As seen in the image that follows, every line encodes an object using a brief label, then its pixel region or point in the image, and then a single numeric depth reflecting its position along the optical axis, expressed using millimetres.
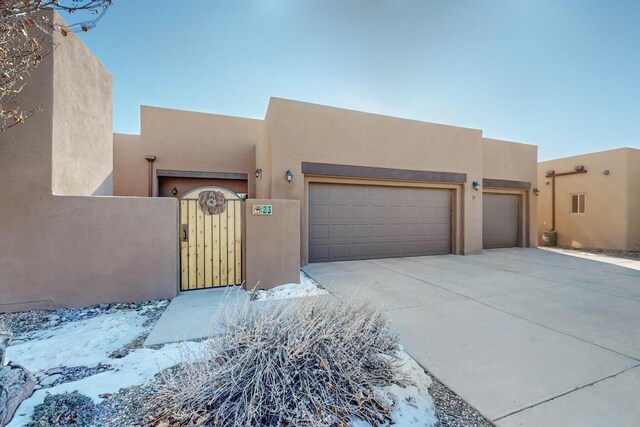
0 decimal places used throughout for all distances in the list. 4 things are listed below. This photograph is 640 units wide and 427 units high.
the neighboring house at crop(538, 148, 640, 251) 10602
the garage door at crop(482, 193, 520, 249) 10320
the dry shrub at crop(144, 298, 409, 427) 1683
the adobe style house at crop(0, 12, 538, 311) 4078
